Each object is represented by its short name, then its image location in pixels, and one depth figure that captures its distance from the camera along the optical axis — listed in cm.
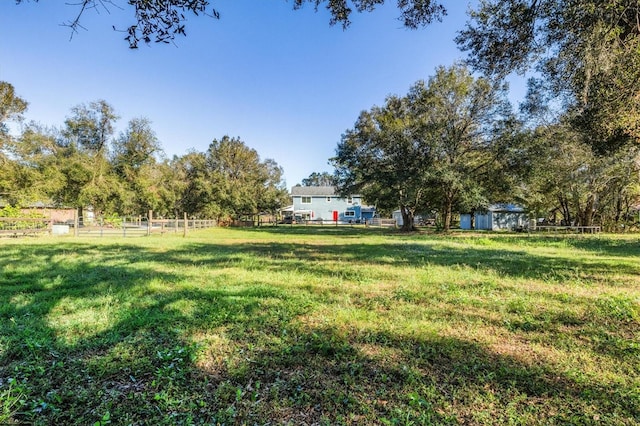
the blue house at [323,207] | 4831
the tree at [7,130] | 2192
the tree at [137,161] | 2988
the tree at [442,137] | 1930
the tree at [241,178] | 3531
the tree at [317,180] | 9031
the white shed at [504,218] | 3438
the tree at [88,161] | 2611
